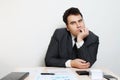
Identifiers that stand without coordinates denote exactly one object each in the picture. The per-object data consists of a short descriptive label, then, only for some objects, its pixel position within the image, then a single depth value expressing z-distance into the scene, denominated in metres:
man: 2.18
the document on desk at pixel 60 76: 1.47
